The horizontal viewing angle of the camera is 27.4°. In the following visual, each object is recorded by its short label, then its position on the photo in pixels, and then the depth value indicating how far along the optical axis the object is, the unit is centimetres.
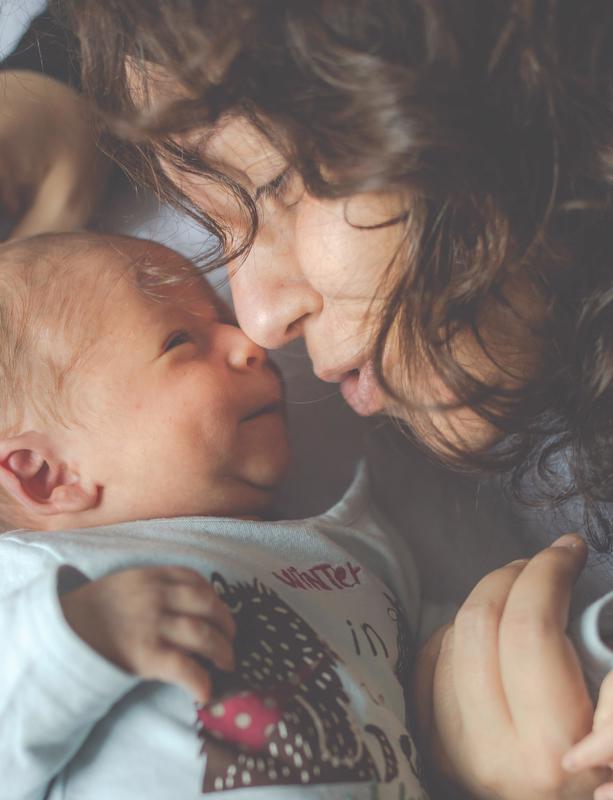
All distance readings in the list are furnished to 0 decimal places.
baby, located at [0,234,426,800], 33
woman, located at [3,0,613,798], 31
